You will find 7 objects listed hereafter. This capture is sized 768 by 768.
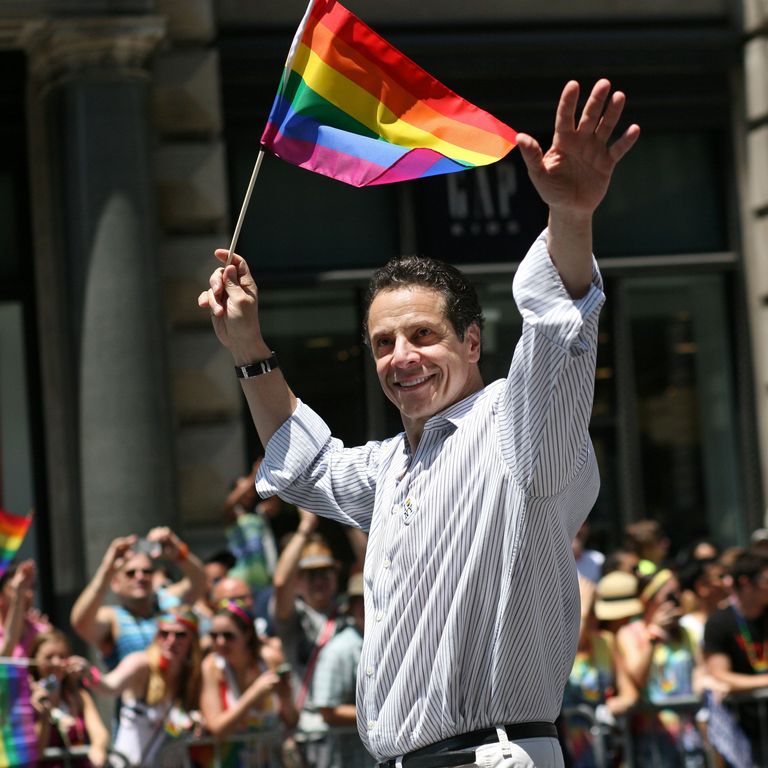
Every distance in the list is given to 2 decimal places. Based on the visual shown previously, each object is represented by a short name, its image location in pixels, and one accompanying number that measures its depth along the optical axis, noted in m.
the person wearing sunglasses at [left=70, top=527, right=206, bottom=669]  16.16
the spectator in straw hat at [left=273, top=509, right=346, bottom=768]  16.53
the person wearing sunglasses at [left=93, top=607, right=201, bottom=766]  15.41
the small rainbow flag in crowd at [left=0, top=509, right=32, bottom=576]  16.52
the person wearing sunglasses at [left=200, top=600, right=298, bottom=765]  15.67
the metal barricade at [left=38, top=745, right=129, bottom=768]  15.31
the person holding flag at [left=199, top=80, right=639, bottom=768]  6.35
